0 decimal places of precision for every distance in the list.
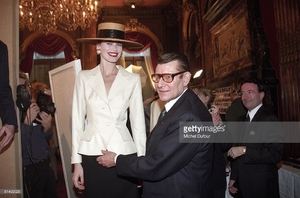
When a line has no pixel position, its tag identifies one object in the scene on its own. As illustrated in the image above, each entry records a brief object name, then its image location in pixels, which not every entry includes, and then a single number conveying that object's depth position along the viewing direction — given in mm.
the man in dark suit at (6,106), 1652
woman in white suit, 1650
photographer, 2324
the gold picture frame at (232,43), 4977
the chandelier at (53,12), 6228
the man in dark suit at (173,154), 1343
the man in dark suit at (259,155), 2139
